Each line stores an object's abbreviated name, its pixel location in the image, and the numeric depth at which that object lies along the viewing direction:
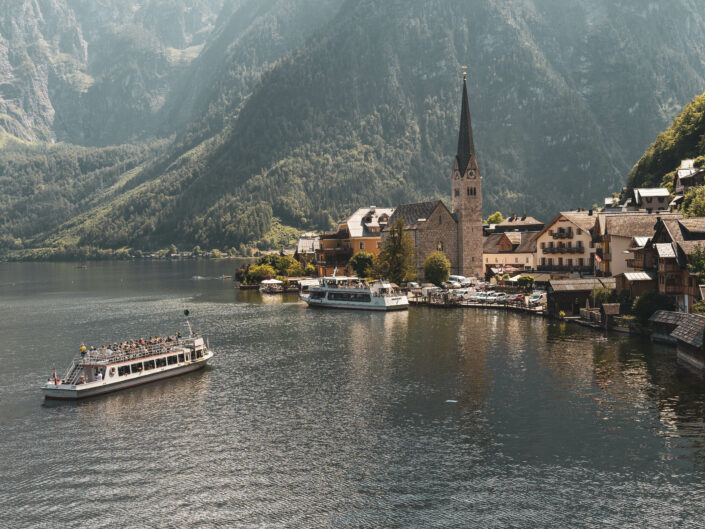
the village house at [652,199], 138.12
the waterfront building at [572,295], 104.62
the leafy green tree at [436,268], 150.88
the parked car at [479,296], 127.80
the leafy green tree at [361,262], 168.12
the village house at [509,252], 156.12
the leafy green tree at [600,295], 100.12
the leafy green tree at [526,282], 133.71
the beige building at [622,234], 104.94
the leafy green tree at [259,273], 194.75
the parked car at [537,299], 116.88
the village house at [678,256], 78.00
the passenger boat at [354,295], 128.62
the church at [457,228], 163.25
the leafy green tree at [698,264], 74.25
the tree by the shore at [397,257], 152.00
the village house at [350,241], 182.25
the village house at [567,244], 136.75
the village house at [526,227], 195.62
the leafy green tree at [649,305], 84.06
